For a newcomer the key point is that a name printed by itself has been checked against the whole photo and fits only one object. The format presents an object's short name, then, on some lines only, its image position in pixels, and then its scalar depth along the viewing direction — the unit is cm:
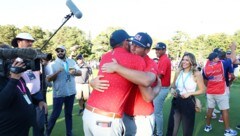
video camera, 243
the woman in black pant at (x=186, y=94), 491
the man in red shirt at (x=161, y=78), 589
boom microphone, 335
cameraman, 252
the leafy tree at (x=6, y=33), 5286
